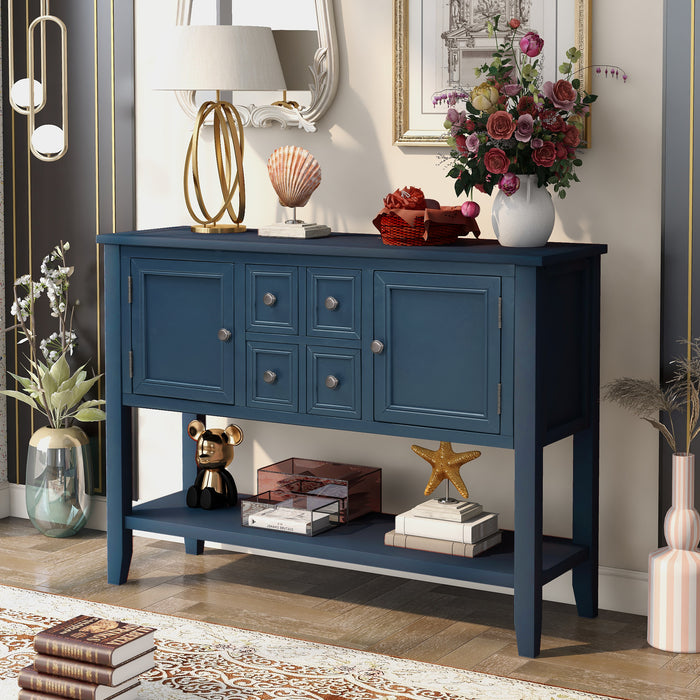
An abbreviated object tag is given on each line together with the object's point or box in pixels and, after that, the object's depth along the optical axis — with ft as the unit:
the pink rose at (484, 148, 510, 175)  17.49
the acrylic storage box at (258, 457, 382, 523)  20.40
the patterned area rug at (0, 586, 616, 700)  16.40
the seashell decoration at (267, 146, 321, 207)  19.98
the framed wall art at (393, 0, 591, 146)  19.08
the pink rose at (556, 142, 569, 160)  17.66
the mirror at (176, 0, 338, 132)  20.91
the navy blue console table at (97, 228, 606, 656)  17.32
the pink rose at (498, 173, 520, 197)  17.62
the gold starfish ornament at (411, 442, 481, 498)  19.34
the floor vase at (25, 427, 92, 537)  23.25
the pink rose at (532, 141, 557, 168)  17.52
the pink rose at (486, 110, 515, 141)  17.31
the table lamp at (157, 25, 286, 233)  19.86
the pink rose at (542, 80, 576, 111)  17.66
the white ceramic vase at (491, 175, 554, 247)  17.73
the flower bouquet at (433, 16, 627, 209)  17.50
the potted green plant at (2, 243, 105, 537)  23.28
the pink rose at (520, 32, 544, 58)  17.69
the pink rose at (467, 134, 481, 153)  17.67
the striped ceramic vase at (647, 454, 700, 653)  17.76
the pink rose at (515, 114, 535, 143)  17.38
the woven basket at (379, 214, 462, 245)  18.13
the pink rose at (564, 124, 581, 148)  17.69
